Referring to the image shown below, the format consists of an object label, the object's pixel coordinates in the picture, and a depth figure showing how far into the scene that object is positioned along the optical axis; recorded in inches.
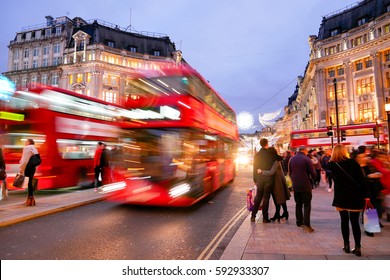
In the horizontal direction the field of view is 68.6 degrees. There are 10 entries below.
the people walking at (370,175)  243.1
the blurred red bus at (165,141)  305.0
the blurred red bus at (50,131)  415.5
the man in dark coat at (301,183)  238.1
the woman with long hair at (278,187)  264.8
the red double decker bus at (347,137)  1086.4
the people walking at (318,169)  526.3
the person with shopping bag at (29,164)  307.0
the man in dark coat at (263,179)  265.9
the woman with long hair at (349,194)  177.9
